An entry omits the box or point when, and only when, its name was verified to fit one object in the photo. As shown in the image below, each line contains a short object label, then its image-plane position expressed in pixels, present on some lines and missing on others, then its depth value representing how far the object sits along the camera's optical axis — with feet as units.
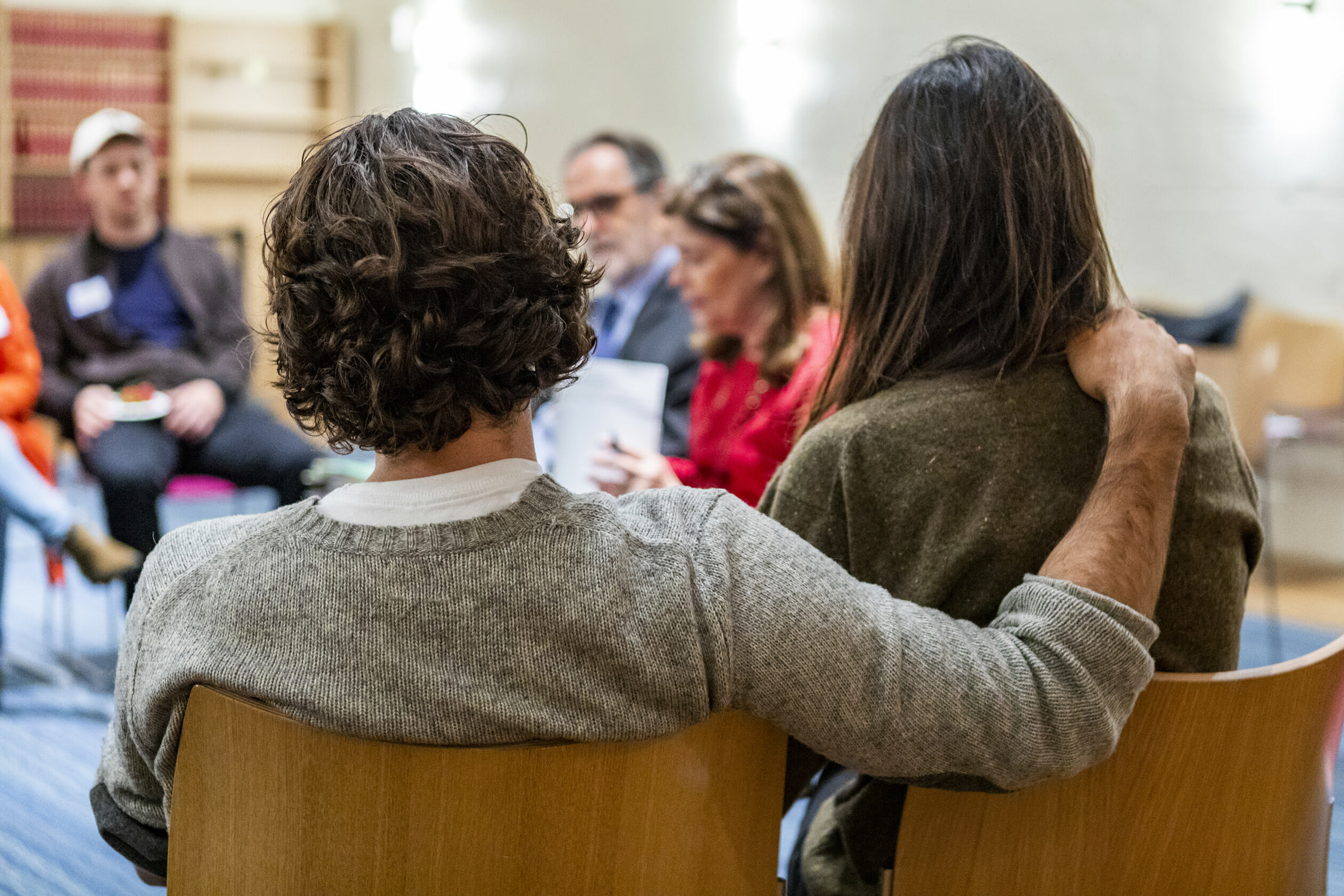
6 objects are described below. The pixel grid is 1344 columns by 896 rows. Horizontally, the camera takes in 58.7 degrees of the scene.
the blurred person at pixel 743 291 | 7.54
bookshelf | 24.35
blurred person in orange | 10.40
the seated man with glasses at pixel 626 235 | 10.08
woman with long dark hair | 3.69
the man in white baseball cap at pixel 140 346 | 11.57
